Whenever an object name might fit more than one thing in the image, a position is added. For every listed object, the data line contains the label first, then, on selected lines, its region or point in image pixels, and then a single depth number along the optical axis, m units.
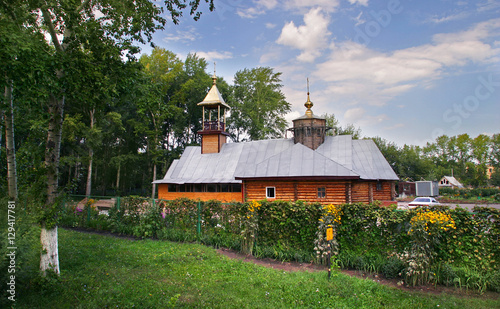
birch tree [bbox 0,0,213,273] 5.16
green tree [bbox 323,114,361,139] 43.75
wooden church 16.61
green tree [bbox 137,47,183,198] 31.05
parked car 23.50
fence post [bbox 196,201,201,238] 9.61
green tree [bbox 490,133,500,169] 67.74
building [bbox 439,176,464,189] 56.91
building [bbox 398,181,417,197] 38.66
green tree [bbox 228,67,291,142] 36.41
